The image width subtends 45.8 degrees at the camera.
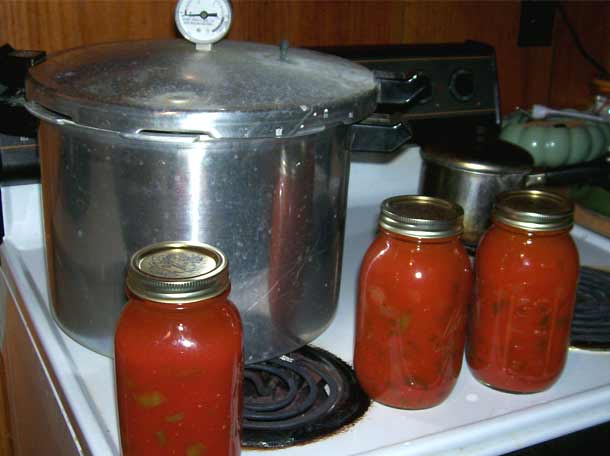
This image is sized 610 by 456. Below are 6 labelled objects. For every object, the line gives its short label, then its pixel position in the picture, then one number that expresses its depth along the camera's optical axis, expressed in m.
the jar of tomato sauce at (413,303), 0.67
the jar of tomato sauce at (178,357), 0.55
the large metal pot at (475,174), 1.03
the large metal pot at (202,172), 0.64
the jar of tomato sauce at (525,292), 0.71
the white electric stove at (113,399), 0.67
